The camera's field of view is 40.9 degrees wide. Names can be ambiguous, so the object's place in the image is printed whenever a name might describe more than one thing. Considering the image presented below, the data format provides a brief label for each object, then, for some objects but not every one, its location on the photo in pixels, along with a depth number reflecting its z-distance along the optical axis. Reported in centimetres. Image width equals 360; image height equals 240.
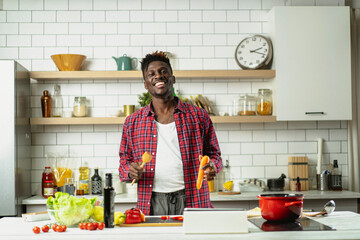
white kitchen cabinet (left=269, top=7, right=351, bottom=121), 464
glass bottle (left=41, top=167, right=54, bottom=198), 451
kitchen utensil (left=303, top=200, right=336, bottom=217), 264
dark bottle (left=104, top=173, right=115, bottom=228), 226
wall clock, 475
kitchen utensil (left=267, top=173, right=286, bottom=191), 470
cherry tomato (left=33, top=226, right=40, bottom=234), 217
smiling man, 300
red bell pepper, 237
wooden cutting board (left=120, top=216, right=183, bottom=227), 232
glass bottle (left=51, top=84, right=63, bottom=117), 482
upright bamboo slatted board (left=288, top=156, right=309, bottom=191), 475
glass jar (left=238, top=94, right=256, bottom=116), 472
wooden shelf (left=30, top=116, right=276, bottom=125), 461
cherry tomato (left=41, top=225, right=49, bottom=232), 220
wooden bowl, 467
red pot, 234
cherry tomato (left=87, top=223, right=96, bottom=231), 221
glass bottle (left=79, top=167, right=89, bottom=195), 457
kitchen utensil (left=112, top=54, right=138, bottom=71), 473
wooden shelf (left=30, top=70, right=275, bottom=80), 463
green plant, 468
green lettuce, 225
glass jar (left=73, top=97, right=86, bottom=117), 473
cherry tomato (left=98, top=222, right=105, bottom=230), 223
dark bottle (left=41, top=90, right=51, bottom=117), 474
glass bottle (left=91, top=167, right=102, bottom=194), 459
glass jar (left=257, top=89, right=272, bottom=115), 471
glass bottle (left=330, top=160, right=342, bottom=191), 469
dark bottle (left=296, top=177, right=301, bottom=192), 470
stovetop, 220
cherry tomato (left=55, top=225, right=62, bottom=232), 218
